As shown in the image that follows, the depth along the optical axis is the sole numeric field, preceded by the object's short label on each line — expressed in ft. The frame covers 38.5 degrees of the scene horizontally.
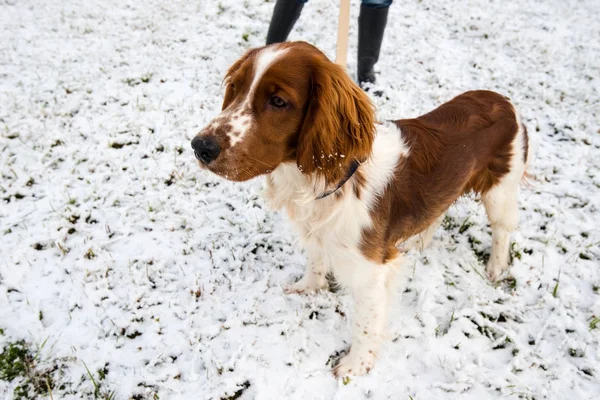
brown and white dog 3.54
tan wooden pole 4.53
